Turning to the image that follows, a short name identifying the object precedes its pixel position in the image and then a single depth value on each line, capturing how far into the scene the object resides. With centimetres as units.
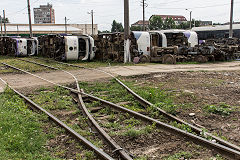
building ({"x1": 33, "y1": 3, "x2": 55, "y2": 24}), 16975
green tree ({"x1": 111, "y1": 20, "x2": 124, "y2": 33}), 13612
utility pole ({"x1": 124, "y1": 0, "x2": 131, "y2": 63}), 1814
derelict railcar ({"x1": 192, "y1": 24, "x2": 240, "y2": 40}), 3647
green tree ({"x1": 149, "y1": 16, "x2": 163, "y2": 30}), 11694
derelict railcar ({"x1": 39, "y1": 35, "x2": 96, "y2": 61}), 1889
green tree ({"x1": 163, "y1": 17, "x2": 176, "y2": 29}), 10754
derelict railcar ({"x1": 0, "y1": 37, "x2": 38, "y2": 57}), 2673
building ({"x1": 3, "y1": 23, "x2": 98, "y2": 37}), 7438
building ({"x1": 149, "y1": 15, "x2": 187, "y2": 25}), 16512
